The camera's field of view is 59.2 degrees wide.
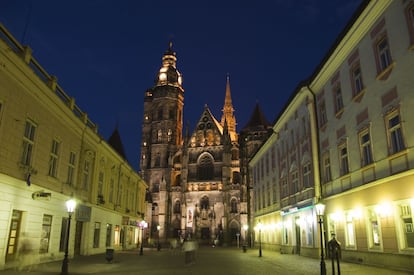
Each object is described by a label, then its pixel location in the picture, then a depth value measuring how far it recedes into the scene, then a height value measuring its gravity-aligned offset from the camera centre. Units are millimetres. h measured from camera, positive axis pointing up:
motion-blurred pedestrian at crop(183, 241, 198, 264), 21947 -827
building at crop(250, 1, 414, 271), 15242 +5041
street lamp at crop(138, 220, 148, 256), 41791 +1307
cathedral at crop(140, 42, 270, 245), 72500 +12607
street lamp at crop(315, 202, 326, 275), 15812 +1178
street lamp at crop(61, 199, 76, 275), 15250 -1206
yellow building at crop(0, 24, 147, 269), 15555 +3826
